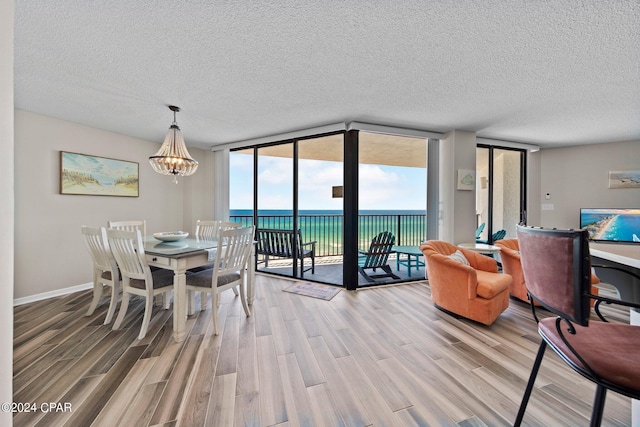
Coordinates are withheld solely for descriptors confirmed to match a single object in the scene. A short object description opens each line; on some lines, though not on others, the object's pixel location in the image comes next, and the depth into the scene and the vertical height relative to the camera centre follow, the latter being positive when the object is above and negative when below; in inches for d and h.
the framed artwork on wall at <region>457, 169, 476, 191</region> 146.1 +20.9
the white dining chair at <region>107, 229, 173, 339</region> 82.7 -21.1
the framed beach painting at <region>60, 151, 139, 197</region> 127.9 +21.0
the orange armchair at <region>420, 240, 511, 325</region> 91.6 -29.3
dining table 82.5 -17.5
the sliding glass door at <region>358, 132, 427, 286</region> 161.8 +16.4
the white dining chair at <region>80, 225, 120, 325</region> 91.1 -20.0
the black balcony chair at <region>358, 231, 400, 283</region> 152.3 -25.5
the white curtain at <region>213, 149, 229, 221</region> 183.8 +21.1
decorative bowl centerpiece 108.5 -10.9
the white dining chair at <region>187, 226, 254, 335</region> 87.7 -21.9
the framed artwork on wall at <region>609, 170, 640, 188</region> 156.6 +23.3
